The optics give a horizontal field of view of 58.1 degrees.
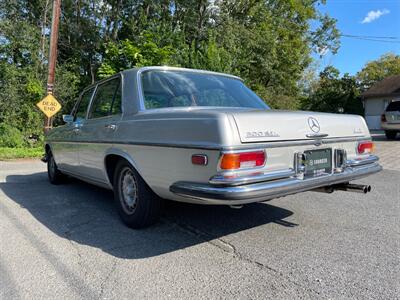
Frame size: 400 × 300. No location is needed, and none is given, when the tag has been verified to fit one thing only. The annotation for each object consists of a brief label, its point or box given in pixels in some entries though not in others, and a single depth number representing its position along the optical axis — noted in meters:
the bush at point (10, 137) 13.39
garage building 29.00
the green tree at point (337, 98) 32.69
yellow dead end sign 11.91
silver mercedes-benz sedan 2.88
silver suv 15.30
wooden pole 12.30
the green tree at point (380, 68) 45.55
